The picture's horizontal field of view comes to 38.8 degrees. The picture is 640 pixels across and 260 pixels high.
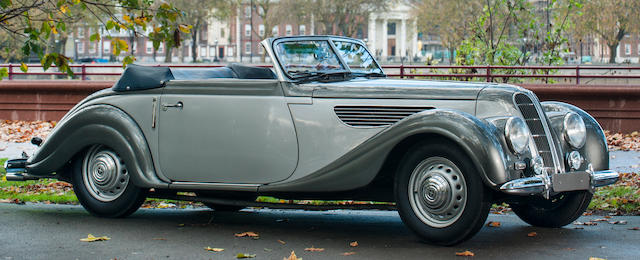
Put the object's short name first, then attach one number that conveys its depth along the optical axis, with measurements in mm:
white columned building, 113738
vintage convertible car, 6258
